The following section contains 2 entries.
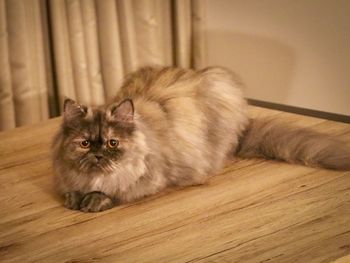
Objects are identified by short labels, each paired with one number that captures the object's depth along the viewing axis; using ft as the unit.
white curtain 8.84
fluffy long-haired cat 5.64
